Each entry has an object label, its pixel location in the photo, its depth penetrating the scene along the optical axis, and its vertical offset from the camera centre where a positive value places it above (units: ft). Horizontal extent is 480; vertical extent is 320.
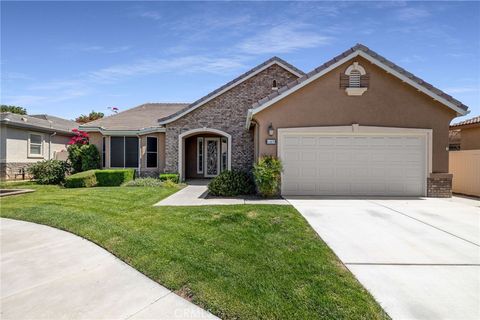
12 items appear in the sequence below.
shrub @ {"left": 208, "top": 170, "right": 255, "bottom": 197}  36.76 -3.62
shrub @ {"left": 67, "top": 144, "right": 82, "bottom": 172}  56.24 -0.05
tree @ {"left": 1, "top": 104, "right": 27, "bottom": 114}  153.87 +29.94
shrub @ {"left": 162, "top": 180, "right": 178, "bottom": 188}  45.60 -4.38
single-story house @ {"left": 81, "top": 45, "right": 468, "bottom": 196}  35.42 +4.11
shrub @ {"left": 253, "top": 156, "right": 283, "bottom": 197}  33.78 -1.98
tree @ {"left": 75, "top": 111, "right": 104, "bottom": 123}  148.36 +25.77
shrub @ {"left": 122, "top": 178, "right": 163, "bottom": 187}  46.68 -4.32
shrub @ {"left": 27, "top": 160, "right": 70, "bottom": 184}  51.88 -2.57
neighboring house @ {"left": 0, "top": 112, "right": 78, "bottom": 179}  58.75 +4.45
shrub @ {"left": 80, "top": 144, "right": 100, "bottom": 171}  55.83 +0.39
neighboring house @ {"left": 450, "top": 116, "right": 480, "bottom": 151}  44.47 +5.10
